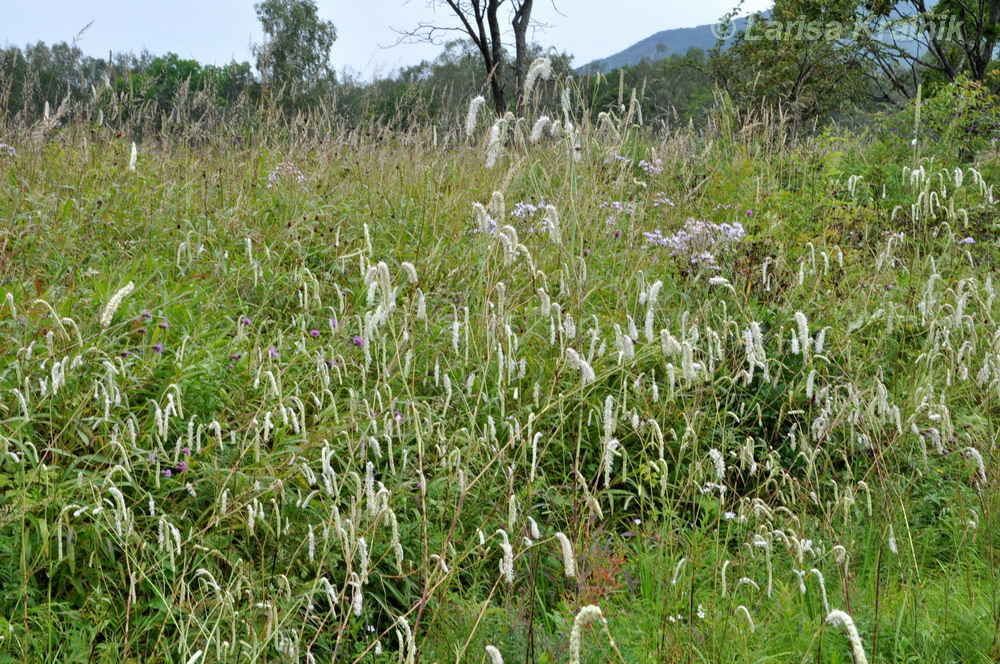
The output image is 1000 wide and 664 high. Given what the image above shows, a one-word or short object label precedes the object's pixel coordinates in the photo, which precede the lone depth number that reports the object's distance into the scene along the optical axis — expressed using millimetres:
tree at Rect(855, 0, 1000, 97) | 12750
